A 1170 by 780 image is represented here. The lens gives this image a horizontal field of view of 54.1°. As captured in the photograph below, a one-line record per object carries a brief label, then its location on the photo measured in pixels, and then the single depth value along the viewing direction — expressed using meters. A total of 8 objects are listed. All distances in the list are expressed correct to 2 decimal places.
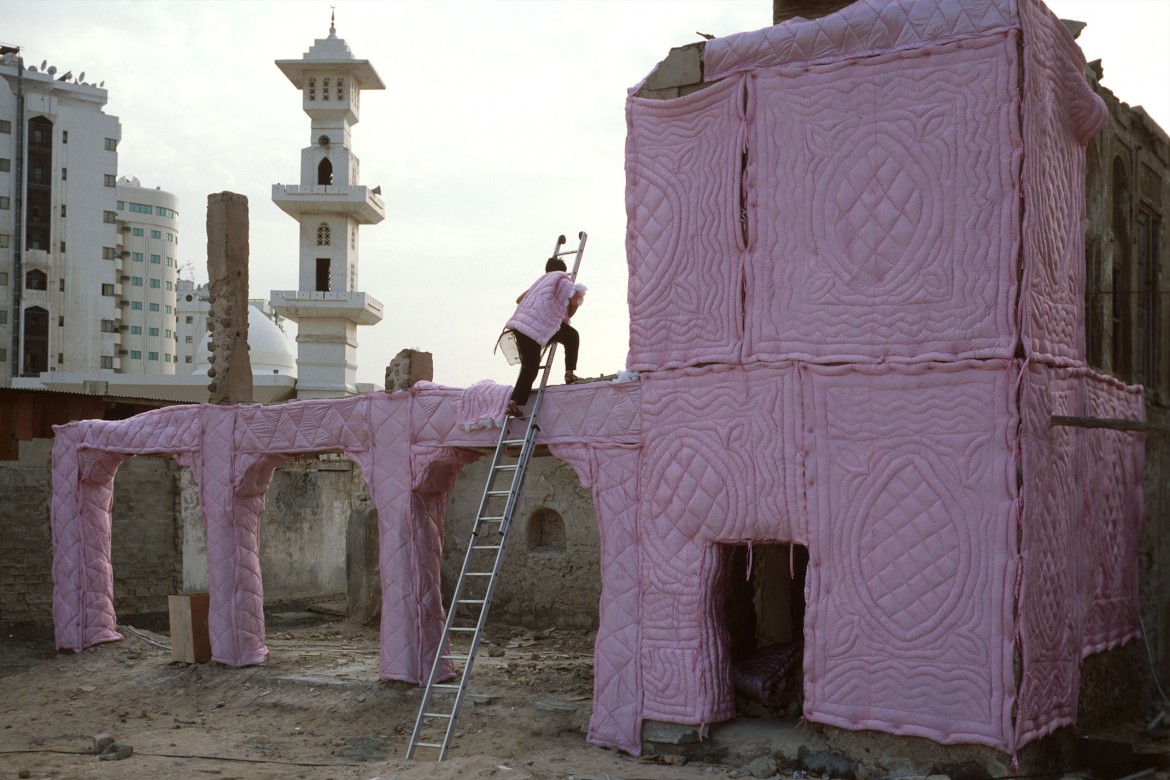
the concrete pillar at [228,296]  12.81
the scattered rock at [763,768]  7.76
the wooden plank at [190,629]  12.11
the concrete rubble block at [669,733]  8.38
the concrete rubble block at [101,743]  9.23
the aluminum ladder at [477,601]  8.34
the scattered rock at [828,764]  7.64
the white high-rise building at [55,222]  40.66
